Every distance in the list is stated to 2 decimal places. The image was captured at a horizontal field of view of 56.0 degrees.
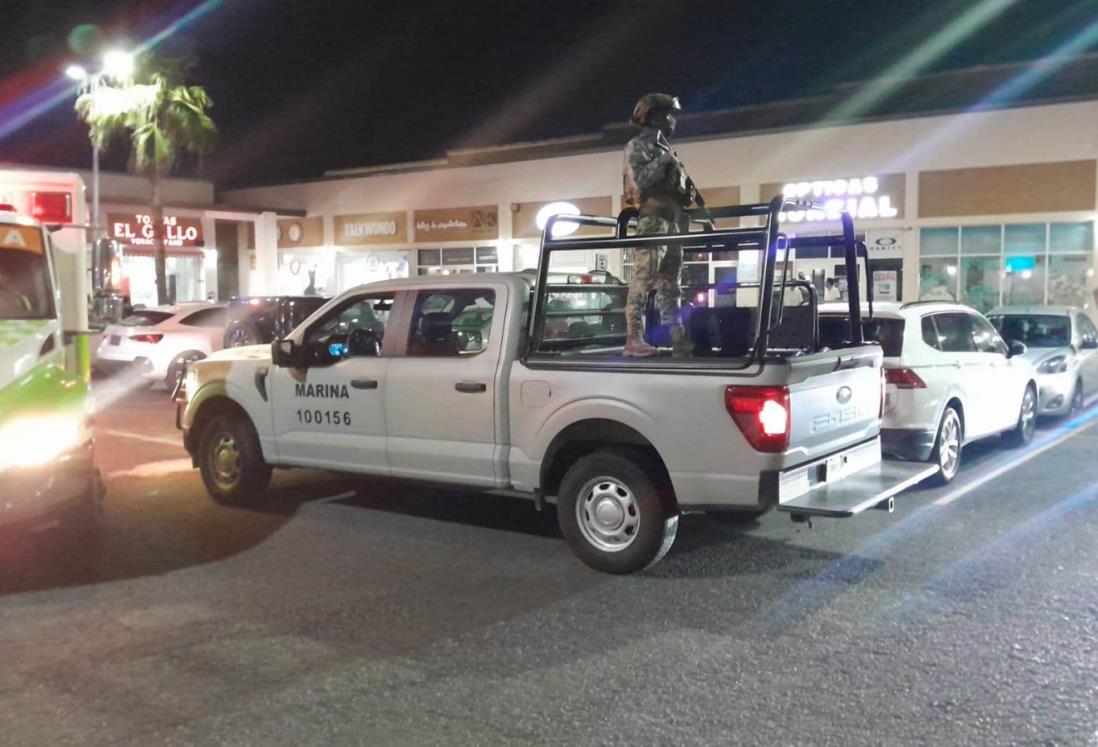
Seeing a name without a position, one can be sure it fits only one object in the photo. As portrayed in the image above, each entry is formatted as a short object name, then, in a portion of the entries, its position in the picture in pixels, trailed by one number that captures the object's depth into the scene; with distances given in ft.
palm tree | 87.51
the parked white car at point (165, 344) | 52.13
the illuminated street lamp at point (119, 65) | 77.30
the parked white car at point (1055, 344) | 39.88
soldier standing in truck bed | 22.94
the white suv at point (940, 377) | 27.20
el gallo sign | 100.94
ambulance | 20.42
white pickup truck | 18.94
